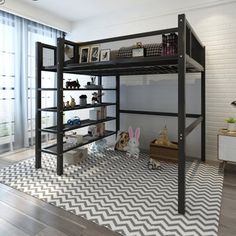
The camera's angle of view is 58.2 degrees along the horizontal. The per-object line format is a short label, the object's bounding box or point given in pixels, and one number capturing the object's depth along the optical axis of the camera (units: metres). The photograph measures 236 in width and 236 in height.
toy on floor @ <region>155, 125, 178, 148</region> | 3.19
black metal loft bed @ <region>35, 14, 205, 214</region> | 1.79
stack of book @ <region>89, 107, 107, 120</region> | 3.49
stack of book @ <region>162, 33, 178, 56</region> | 2.01
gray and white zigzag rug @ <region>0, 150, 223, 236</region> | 1.65
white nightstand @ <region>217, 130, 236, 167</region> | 2.64
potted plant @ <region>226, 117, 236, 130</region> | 2.80
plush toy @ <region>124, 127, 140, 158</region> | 3.39
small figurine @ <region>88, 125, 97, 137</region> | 3.50
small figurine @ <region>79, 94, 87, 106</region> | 3.15
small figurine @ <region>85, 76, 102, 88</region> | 3.49
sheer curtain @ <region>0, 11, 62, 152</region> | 3.41
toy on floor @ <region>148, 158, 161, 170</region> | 2.83
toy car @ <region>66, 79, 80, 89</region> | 3.02
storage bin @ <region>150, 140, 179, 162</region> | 3.07
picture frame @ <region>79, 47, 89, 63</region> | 2.71
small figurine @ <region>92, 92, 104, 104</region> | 3.59
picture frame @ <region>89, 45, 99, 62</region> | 2.59
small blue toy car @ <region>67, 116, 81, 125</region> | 2.98
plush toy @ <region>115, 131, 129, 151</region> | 3.63
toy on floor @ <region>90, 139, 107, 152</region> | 3.66
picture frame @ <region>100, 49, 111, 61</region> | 2.52
